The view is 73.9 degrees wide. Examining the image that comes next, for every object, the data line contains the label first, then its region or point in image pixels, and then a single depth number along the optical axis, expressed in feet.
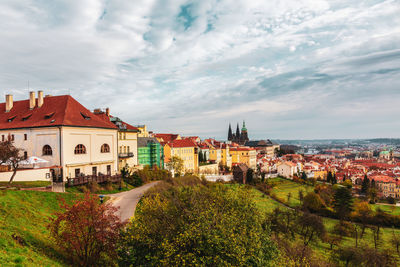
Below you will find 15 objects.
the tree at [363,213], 163.34
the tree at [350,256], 87.40
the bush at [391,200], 247.79
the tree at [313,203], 188.88
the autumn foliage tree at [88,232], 40.04
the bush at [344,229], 141.18
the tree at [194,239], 38.24
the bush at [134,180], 123.65
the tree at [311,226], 122.52
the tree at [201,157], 279.32
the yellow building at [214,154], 305.71
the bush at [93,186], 97.55
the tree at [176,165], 186.91
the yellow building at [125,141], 140.67
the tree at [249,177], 261.85
